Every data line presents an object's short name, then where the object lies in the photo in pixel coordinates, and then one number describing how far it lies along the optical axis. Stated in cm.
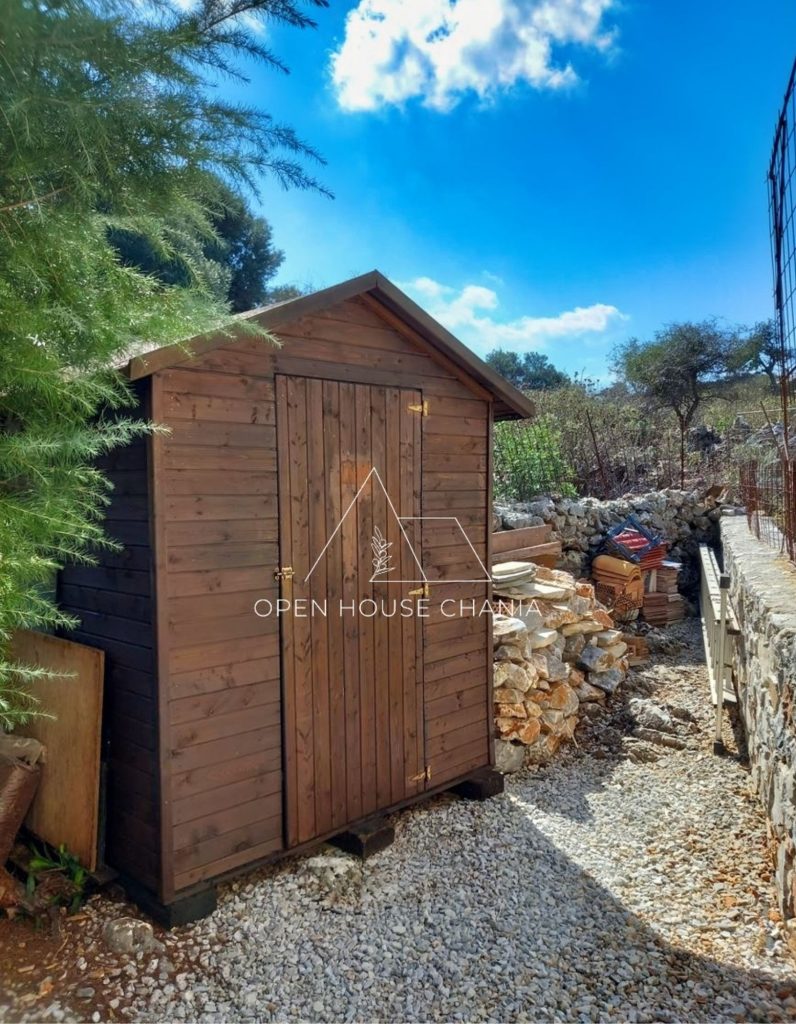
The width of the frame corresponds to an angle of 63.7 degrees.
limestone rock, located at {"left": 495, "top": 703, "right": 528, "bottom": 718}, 466
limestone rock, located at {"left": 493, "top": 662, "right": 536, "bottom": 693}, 473
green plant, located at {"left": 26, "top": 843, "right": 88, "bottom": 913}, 281
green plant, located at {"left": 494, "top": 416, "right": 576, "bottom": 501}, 912
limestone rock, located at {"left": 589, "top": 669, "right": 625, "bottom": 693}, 566
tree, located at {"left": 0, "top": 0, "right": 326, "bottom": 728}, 176
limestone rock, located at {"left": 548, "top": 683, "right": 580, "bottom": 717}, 505
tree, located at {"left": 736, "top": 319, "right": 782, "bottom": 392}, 1413
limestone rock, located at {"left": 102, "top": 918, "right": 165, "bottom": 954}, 258
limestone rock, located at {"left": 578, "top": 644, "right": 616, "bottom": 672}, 567
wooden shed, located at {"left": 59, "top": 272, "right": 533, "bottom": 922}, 279
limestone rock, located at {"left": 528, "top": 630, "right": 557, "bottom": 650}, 512
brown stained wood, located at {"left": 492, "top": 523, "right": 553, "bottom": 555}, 624
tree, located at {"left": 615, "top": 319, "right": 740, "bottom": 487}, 1408
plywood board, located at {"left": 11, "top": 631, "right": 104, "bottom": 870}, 293
